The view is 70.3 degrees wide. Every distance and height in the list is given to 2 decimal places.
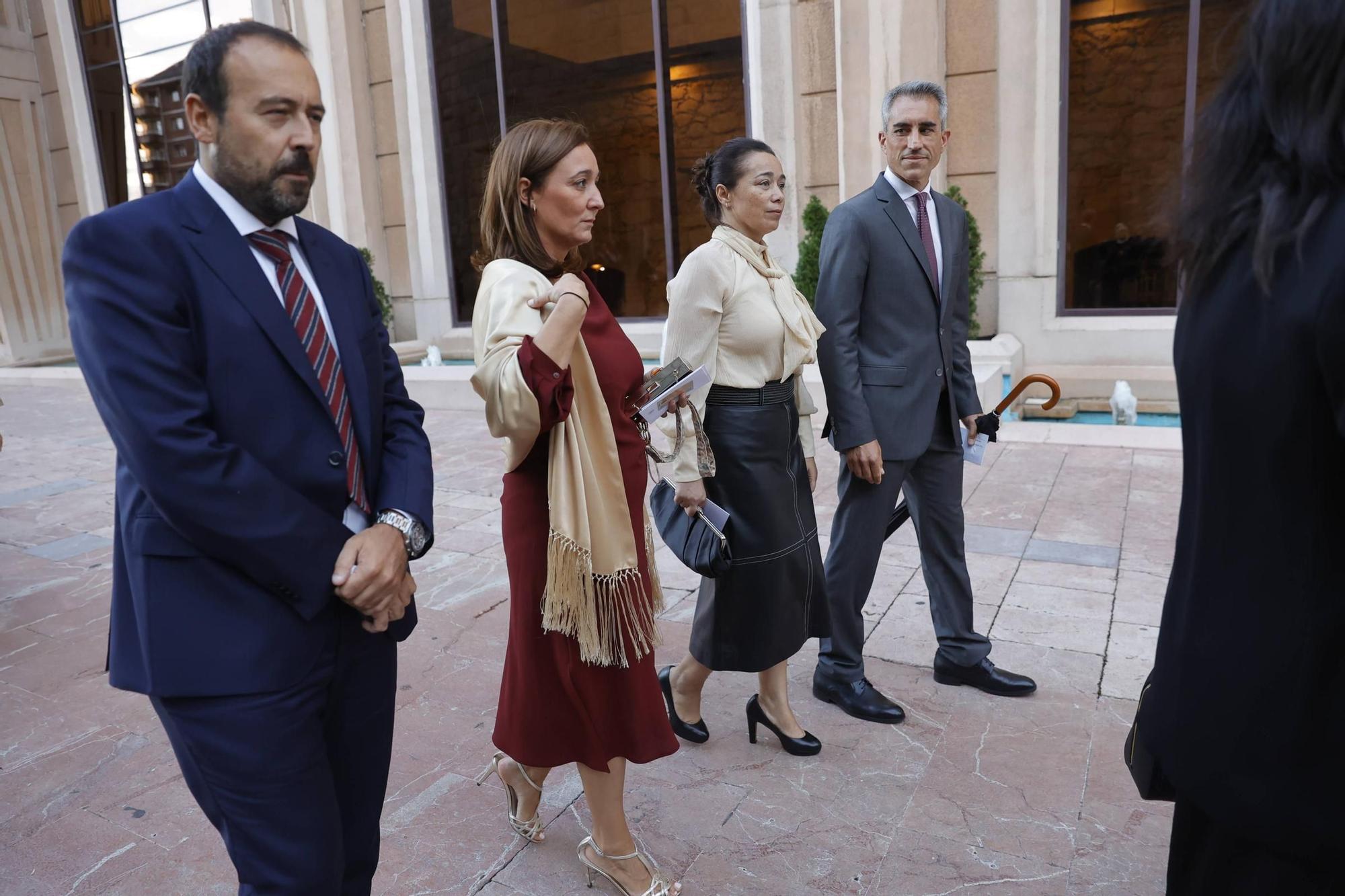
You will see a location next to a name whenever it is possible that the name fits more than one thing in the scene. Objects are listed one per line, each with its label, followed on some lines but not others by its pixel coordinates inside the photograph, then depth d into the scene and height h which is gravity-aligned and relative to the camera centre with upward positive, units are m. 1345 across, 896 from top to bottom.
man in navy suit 1.56 -0.34
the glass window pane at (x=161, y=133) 16.00 +2.26
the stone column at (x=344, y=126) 12.56 +1.75
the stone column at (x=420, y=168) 12.39 +1.13
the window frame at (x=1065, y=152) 8.77 +0.64
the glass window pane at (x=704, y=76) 10.75 +1.84
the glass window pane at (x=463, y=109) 12.48 +1.86
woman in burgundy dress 2.23 -0.63
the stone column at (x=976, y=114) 8.98 +1.04
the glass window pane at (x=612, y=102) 11.73 +1.81
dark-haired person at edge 1.11 -0.32
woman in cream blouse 2.93 -0.51
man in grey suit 3.29 -0.48
